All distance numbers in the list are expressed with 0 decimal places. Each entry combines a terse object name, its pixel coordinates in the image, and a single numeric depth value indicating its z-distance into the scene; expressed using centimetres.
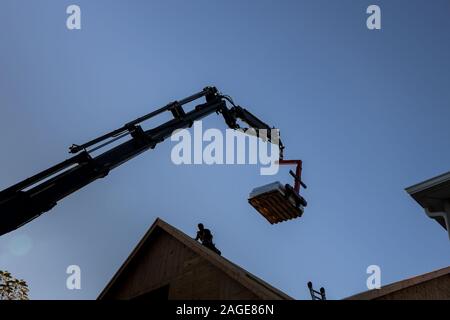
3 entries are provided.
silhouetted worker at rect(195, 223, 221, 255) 1489
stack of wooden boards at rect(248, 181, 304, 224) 1195
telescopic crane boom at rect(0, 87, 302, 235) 1068
